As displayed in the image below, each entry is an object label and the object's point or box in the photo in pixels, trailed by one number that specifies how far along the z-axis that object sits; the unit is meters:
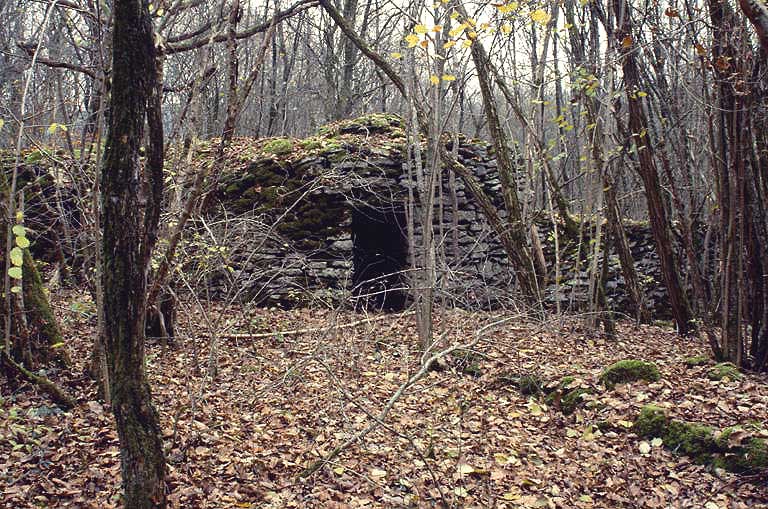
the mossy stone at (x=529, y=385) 4.99
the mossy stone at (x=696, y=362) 5.13
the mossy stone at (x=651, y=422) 3.91
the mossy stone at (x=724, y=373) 4.62
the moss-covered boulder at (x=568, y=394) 4.57
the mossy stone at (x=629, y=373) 4.69
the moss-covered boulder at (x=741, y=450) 3.30
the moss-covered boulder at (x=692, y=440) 3.59
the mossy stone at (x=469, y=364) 5.55
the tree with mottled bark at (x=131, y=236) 2.34
